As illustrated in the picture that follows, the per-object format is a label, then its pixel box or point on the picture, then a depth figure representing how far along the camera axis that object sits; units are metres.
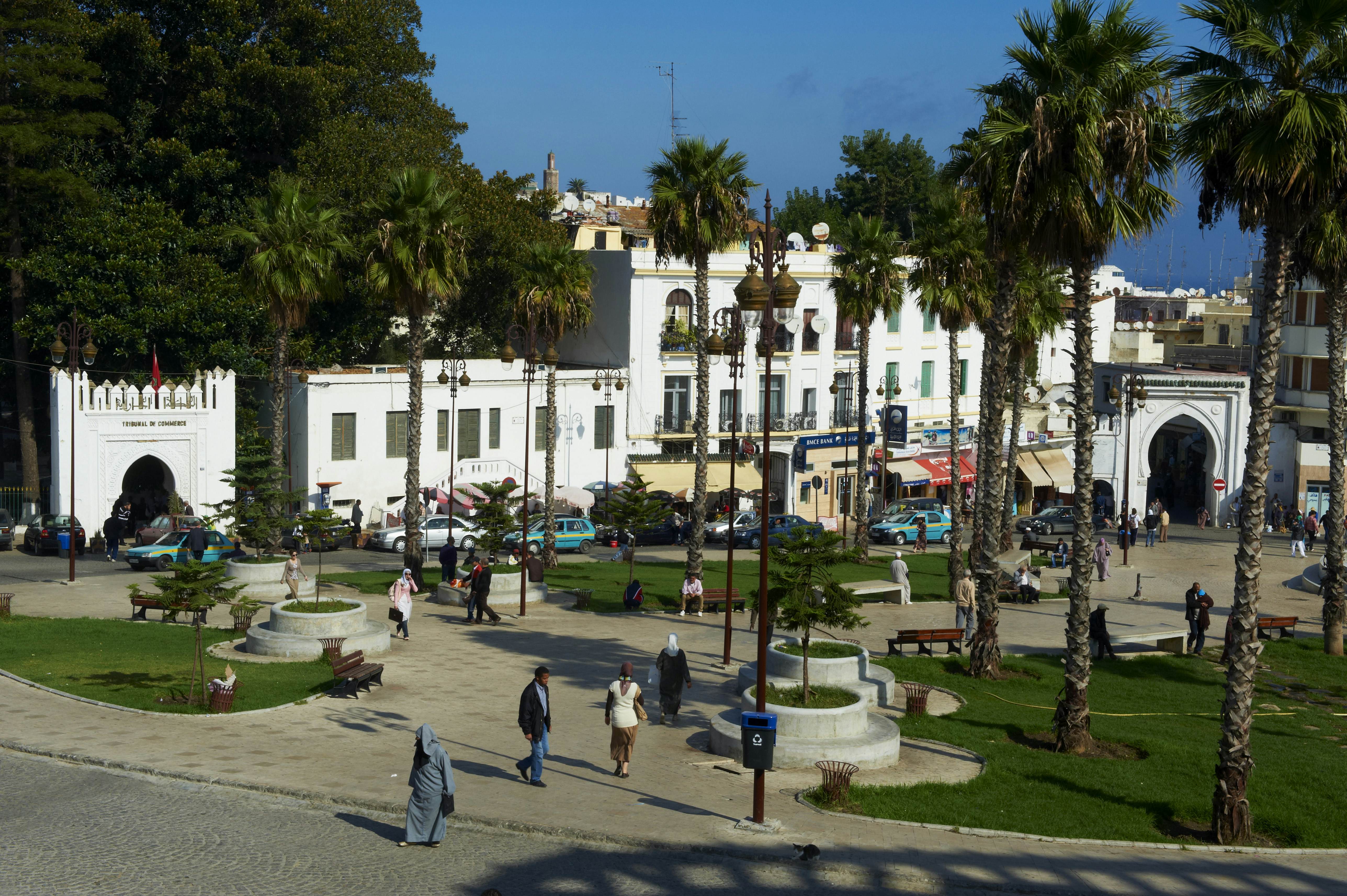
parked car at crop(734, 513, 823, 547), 44.58
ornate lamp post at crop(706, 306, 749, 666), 22.56
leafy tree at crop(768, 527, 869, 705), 18.48
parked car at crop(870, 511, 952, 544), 49.50
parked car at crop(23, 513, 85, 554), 38.62
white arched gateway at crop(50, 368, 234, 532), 40.59
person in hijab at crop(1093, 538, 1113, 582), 37.62
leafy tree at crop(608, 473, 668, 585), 33.84
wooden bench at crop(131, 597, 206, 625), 19.92
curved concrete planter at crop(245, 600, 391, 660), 23.31
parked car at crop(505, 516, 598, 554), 44.62
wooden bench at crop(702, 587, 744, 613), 30.27
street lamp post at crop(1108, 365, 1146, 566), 45.47
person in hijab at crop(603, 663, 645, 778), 15.88
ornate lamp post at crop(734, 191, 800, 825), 15.77
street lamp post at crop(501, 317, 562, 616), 28.88
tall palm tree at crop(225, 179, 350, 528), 33.44
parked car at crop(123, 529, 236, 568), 34.81
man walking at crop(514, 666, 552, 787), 15.34
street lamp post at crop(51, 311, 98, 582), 33.44
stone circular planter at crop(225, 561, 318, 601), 29.64
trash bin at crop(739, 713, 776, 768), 13.90
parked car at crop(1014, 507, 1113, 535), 50.47
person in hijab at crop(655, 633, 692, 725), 18.78
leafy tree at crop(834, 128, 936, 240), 94.12
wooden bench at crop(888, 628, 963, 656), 25.23
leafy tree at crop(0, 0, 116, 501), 42.97
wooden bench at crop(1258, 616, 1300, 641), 28.34
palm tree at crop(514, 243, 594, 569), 37.38
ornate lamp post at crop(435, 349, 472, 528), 44.56
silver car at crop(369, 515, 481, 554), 42.78
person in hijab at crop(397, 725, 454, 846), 13.16
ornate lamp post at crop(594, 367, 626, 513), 51.56
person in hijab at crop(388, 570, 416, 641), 24.73
